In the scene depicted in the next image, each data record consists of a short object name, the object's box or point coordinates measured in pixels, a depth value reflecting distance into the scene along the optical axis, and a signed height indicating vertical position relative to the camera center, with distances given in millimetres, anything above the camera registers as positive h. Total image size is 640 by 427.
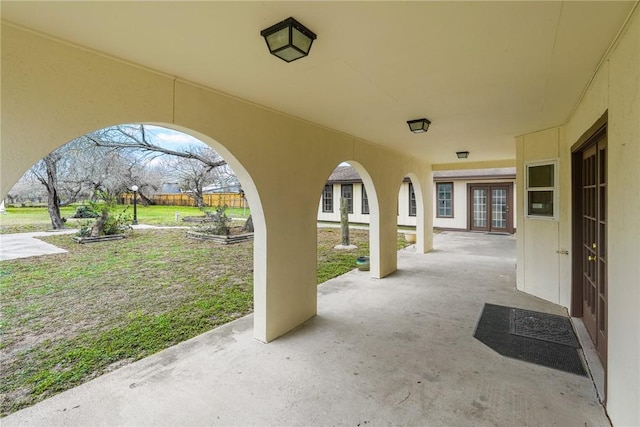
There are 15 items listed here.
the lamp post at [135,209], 12978 +298
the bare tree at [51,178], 9703 +1285
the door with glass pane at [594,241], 2912 -296
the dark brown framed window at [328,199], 17547 +946
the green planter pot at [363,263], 6516 -1055
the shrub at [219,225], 10758 -373
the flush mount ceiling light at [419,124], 3965 +1217
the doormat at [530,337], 3033 -1439
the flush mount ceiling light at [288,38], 1776 +1090
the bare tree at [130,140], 7898 +2042
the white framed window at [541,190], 4633 +399
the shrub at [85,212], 10408 +127
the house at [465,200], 12848 +682
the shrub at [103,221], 9753 -173
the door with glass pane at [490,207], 12852 +328
